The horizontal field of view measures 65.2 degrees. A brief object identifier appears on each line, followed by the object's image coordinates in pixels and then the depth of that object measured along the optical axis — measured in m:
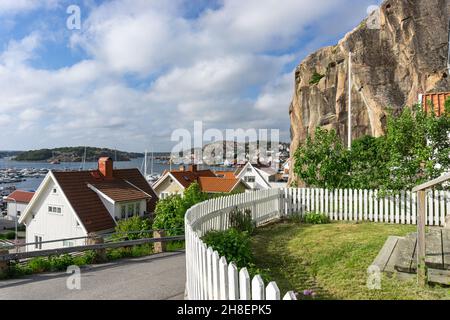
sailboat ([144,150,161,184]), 87.90
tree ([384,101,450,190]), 13.11
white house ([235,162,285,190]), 60.35
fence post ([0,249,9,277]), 7.99
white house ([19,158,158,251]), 26.09
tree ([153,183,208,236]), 15.31
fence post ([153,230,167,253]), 11.38
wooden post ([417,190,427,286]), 5.71
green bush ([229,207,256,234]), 11.08
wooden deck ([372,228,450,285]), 5.72
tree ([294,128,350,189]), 15.34
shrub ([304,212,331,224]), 13.63
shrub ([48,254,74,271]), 8.89
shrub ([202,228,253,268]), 6.64
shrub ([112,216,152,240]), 18.11
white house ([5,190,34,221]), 61.28
